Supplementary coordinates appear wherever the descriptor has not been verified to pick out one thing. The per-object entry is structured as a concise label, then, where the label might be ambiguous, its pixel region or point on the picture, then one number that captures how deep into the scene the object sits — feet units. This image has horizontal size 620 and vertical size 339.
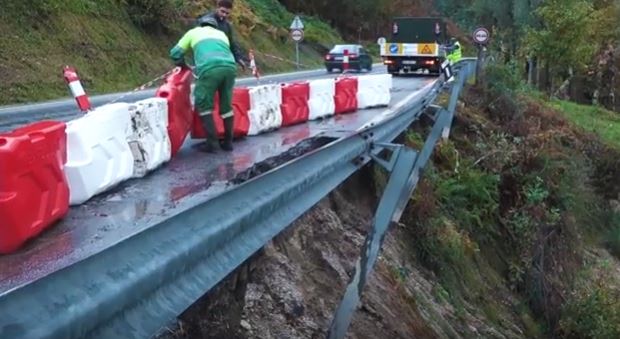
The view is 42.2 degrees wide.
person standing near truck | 100.37
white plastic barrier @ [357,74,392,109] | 52.57
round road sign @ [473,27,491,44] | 82.99
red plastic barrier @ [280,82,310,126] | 39.22
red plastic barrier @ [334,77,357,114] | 48.21
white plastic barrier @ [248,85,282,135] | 34.65
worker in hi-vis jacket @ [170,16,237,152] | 26.50
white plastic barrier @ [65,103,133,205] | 18.76
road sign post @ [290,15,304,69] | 129.39
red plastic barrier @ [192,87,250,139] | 30.37
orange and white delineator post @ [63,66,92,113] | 30.66
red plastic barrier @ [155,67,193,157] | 27.09
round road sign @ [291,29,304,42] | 131.44
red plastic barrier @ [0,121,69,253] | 14.14
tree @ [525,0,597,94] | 108.27
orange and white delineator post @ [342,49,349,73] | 127.65
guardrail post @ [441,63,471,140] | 48.67
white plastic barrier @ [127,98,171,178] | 23.39
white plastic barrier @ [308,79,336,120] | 43.24
